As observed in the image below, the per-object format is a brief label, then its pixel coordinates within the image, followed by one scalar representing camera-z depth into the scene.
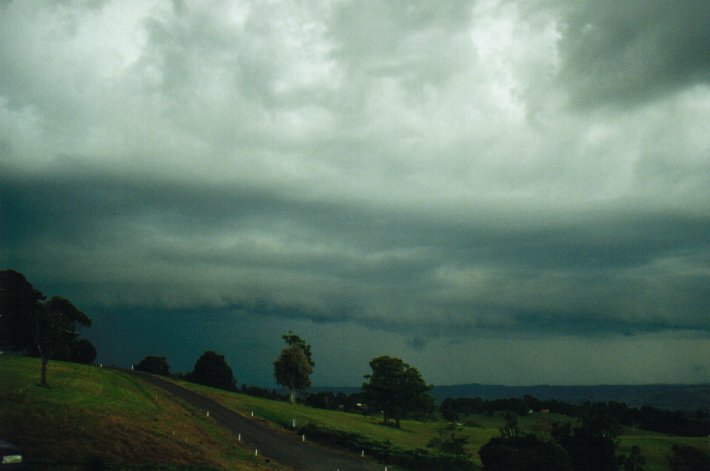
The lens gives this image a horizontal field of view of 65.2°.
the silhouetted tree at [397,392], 109.06
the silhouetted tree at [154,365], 145.12
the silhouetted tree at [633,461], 69.59
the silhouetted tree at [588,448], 50.50
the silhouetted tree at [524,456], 38.50
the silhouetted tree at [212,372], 136.62
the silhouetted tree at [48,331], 49.41
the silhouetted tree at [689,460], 79.61
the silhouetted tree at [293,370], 127.38
